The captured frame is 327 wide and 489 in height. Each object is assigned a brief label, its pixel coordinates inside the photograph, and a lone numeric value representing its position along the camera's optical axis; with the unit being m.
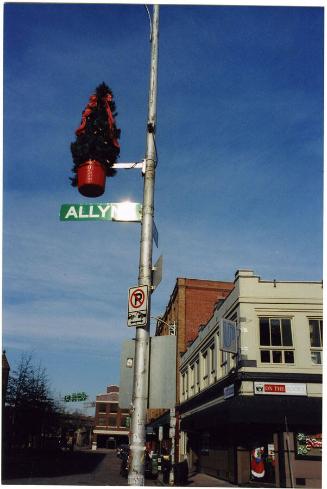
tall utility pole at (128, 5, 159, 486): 4.53
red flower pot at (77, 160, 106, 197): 5.22
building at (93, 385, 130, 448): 99.50
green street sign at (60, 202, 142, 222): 5.57
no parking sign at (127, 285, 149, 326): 4.98
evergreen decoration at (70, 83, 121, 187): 5.27
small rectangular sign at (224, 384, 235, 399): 19.34
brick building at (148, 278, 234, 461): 40.78
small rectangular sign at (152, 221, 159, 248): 5.58
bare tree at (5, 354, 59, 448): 52.50
